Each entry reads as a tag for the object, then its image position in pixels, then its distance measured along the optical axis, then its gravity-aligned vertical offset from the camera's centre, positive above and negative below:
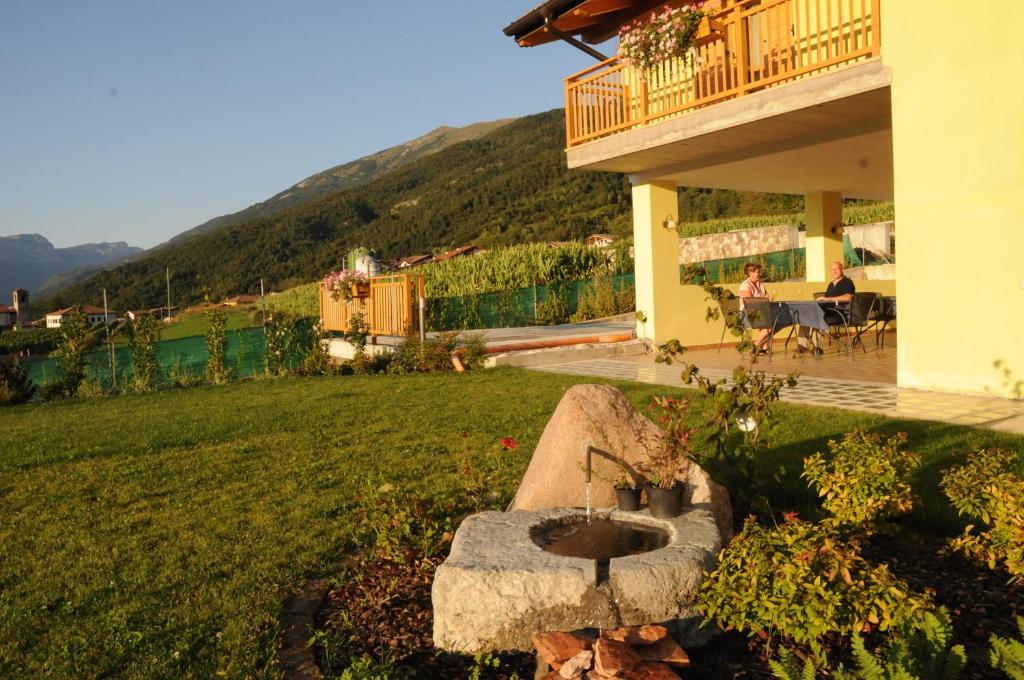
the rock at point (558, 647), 2.67 -1.16
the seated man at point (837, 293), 11.11 +0.01
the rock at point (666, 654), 2.71 -1.21
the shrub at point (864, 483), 3.73 -0.90
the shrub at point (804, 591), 2.60 -1.00
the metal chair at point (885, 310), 11.33 -0.25
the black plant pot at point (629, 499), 3.77 -0.93
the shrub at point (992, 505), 3.22 -0.94
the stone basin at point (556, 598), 2.96 -1.09
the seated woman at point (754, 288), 11.90 +0.15
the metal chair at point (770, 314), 10.79 -0.23
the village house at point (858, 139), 7.43 +2.03
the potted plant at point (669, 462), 3.65 -0.77
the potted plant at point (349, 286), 15.87 +0.58
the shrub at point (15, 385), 11.29 -0.82
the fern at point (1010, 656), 2.23 -1.06
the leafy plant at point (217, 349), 12.90 -0.46
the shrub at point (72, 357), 11.80 -0.45
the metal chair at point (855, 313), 11.01 -0.28
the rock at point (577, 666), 2.57 -1.17
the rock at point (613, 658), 2.51 -1.13
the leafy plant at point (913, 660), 2.23 -1.08
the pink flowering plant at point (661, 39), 10.74 +3.63
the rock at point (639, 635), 2.78 -1.16
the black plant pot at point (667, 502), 3.64 -0.92
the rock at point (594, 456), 3.97 -0.76
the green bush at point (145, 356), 12.27 -0.51
